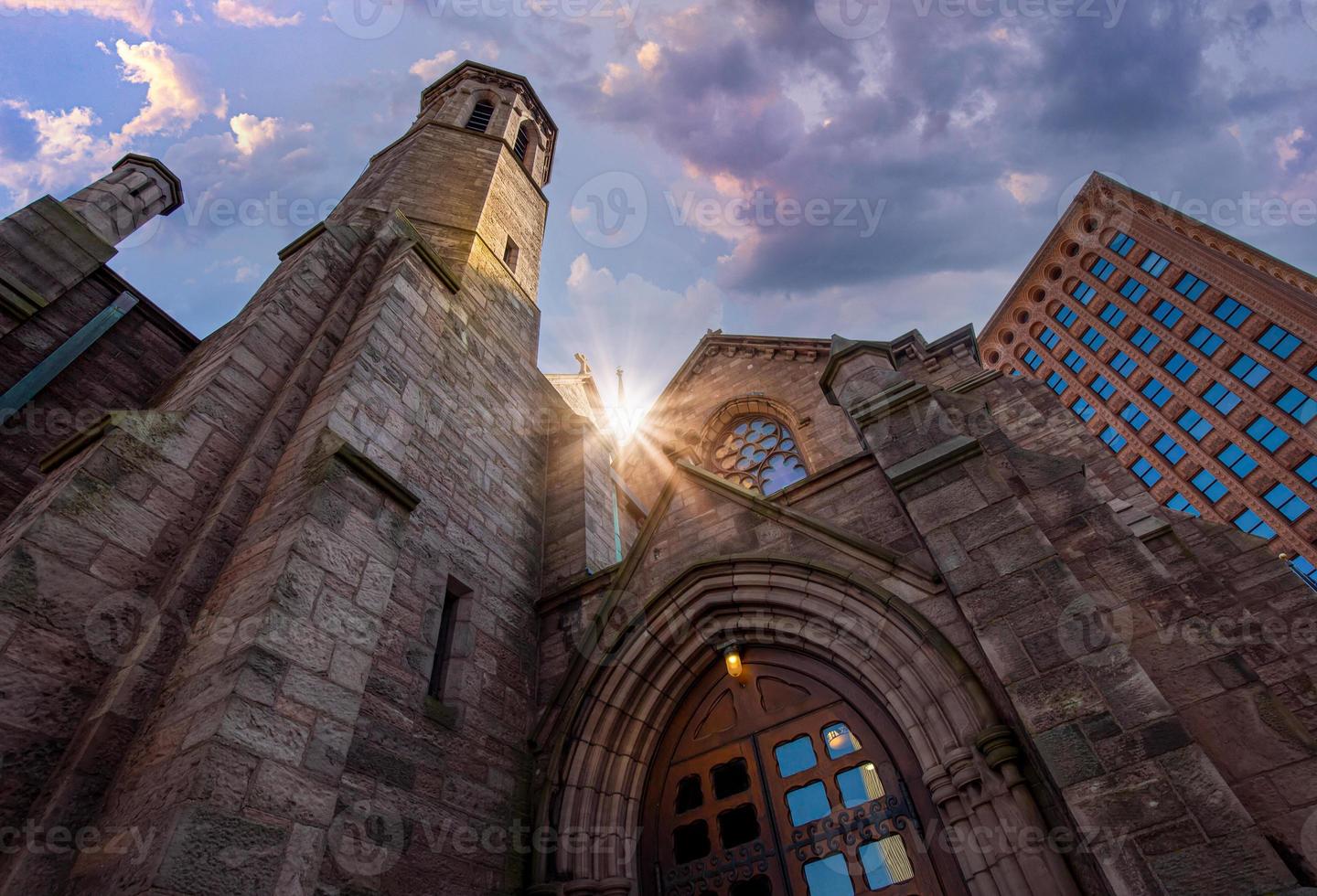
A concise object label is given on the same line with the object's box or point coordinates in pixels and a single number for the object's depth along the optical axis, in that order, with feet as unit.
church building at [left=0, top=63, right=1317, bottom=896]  9.71
